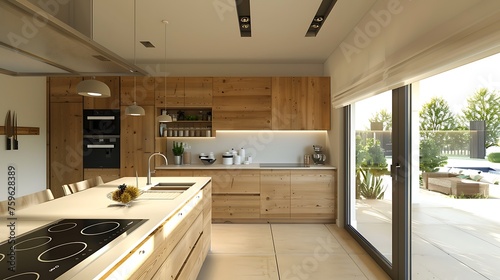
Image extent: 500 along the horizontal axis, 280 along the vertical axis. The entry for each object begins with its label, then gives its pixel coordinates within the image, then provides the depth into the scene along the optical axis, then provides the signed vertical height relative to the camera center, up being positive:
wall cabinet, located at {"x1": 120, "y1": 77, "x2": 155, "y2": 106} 4.99 +0.84
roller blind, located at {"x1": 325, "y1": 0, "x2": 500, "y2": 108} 1.60 +0.67
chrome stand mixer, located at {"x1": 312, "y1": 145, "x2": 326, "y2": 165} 5.15 -0.29
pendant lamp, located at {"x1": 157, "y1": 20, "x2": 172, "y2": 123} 3.93 +0.30
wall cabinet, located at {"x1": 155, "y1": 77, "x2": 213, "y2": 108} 5.03 +0.85
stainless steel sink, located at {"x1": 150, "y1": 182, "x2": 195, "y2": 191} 3.04 -0.48
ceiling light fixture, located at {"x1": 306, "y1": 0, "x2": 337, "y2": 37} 3.11 +1.43
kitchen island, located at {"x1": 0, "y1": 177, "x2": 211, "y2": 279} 1.22 -0.48
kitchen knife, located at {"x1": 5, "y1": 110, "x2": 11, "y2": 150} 4.36 +0.16
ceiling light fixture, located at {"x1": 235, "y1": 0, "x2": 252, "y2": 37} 3.09 +1.43
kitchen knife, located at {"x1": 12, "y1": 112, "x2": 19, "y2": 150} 4.42 +0.13
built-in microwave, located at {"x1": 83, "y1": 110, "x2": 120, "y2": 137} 5.00 +0.32
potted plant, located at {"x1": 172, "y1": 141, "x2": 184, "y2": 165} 5.19 -0.22
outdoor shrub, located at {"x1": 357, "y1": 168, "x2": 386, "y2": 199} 3.45 -0.56
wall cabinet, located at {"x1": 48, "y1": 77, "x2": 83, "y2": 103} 4.98 +0.82
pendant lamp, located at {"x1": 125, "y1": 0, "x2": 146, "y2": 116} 3.35 +0.35
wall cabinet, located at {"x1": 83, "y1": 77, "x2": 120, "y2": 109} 4.97 +0.68
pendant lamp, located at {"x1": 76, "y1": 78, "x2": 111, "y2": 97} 2.28 +0.41
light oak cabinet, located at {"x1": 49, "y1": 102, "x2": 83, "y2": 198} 5.00 -0.05
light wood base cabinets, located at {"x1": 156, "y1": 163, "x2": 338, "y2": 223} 4.81 -0.88
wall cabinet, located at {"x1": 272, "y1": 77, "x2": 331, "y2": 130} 5.02 +0.65
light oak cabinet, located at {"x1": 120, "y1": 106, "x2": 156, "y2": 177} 5.02 -0.03
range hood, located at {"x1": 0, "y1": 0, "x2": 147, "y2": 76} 1.21 +0.51
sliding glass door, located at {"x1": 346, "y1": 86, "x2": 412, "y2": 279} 2.73 -0.42
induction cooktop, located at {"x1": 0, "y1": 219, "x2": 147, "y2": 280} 1.10 -0.48
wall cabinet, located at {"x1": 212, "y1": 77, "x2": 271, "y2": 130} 5.02 +0.64
